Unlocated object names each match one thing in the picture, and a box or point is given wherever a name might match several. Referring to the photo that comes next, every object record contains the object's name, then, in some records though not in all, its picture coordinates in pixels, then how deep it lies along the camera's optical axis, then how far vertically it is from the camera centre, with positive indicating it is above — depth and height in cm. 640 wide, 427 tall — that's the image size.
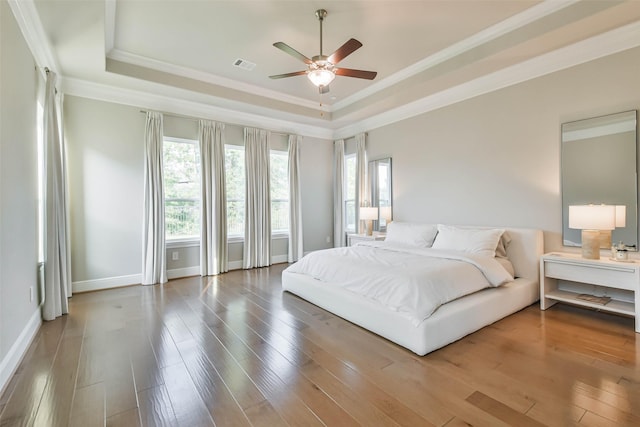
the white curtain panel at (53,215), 321 -5
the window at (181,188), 500 +35
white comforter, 254 -69
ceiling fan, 278 +142
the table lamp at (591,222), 288 -20
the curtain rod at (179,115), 463 +154
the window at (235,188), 560 +37
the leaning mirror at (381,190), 561 +30
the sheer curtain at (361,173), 605 +67
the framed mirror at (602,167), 304 +38
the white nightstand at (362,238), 539 -59
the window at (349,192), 651 +31
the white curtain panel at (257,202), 565 +10
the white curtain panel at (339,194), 666 +27
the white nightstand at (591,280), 277 -78
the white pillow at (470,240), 361 -46
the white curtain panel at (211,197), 514 +19
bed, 246 -96
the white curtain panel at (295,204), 624 +6
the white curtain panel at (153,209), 460 +0
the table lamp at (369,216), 551 -19
